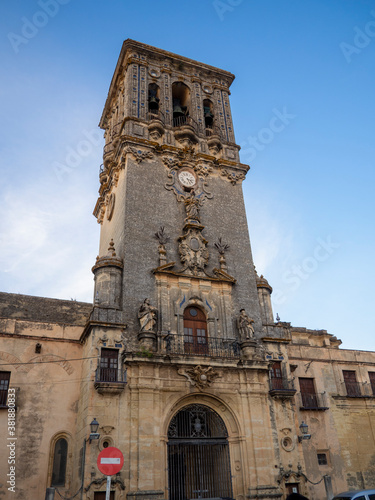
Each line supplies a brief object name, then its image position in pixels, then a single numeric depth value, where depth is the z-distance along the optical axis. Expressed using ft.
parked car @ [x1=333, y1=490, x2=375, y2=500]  47.98
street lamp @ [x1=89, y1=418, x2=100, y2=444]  53.25
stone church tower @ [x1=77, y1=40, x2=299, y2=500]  58.95
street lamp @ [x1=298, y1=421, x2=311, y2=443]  62.39
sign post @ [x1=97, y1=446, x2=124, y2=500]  35.81
